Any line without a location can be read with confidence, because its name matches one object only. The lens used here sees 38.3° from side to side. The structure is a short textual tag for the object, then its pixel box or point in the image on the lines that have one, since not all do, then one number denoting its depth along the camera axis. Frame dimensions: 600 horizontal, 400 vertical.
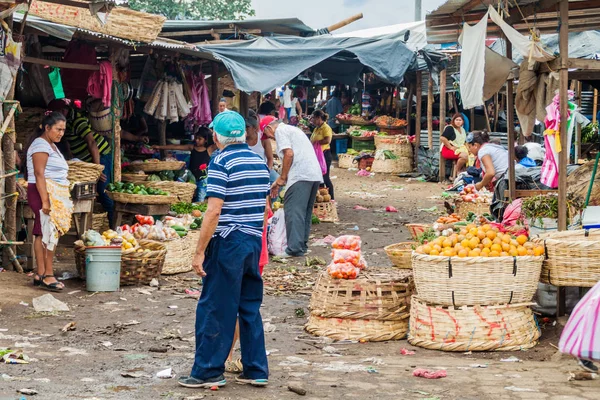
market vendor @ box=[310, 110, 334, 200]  15.30
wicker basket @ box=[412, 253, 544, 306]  6.86
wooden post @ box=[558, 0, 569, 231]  7.28
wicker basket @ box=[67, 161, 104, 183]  10.73
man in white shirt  11.66
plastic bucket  9.39
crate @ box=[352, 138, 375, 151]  25.50
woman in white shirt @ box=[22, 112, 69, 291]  9.10
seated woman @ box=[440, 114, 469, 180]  19.96
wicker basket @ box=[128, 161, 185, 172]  13.13
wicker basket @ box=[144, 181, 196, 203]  12.48
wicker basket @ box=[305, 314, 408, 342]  7.44
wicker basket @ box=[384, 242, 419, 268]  9.35
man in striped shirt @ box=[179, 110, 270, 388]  5.72
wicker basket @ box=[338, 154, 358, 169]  25.17
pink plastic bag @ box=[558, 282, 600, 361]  3.73
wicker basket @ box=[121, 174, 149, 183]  12.68
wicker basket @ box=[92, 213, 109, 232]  11.99
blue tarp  13.60
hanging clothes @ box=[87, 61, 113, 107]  11.92
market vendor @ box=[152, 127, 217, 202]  14.03
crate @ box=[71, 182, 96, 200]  10.57
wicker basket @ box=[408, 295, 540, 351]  6.94
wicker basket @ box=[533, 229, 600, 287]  6.79
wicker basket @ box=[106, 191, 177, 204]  11.68
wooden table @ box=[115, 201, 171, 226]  11.80
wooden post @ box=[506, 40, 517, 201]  9.02
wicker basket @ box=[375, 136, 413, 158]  23.39
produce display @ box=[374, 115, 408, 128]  24.65
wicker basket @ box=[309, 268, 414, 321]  7.44
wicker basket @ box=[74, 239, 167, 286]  9.73
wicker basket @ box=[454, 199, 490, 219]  14.32
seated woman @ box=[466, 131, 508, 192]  11.48
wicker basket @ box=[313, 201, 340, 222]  15.10
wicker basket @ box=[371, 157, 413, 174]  23.42
